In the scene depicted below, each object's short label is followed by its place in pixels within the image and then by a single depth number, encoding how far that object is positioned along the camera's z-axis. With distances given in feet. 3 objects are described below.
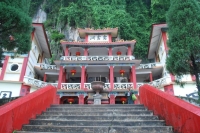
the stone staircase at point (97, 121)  13.26
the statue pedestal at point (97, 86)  39.75
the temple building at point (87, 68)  53.47
